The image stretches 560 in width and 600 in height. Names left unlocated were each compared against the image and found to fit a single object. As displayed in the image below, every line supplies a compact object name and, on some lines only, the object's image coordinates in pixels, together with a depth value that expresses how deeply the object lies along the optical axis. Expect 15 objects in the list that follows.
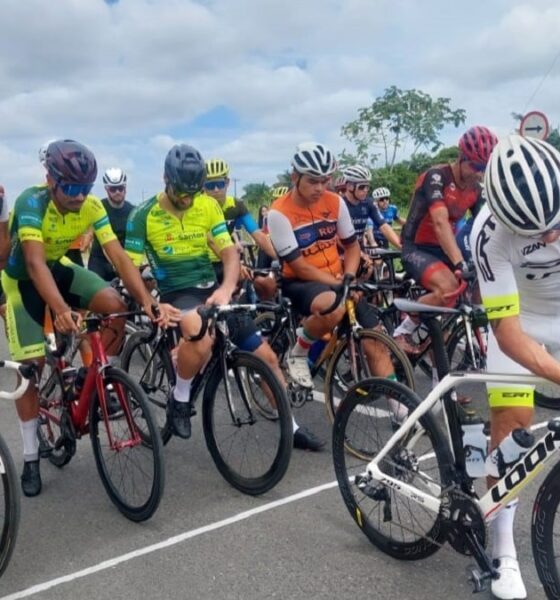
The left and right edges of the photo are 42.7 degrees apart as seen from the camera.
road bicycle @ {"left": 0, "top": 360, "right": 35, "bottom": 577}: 3.24
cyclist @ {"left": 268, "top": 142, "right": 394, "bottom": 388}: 5.02
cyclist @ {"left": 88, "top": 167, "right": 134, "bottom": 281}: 8.47
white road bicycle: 2.74
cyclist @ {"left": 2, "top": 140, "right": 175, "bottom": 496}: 4.18
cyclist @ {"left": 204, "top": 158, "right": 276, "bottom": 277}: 7.59
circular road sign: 9.68
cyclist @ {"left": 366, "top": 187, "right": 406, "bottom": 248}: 10.80
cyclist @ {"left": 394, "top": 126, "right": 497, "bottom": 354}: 5.48
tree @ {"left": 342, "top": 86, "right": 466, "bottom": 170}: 38.59
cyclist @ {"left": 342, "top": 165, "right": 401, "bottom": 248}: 8.60
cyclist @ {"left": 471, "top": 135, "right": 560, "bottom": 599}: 2.74
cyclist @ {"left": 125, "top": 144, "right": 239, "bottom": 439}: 4.54
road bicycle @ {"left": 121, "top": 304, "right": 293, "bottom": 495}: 4.18
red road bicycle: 3.95
